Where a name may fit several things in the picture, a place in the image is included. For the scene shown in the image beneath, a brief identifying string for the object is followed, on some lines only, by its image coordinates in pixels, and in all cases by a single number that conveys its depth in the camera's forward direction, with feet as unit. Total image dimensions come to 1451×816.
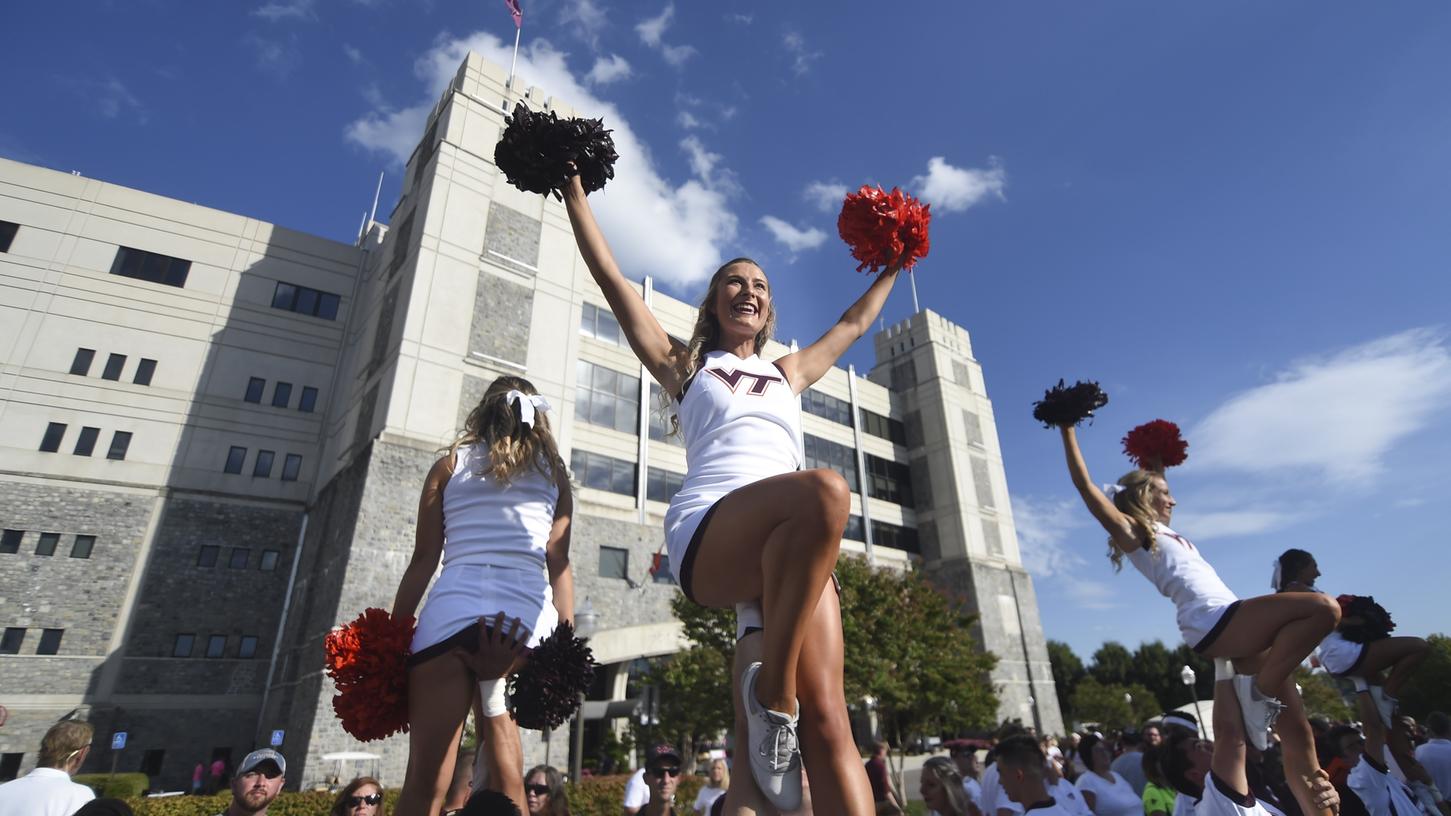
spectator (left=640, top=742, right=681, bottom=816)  20.38
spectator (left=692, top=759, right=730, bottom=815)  24.04
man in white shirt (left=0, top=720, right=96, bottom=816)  12.87
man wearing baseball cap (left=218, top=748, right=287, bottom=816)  13.39
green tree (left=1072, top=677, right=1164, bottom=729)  151.02
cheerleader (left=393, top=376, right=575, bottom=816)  8.99
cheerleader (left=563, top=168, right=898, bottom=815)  6.52
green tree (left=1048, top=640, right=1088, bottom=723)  194.77
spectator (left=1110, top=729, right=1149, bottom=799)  26.68
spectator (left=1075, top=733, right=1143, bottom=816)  21.12
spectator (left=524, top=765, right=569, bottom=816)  17.85
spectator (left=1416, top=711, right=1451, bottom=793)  21.04
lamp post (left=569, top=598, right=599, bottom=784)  42.06
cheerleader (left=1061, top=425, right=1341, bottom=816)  11.76
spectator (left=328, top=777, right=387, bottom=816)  13.65
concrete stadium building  69.10
